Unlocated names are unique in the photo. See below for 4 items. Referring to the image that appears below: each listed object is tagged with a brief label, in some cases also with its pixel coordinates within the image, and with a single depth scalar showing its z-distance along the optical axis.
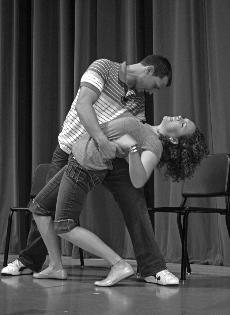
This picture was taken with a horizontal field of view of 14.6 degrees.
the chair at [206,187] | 4.82
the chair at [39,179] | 6.12
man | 4.25
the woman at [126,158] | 4.14
